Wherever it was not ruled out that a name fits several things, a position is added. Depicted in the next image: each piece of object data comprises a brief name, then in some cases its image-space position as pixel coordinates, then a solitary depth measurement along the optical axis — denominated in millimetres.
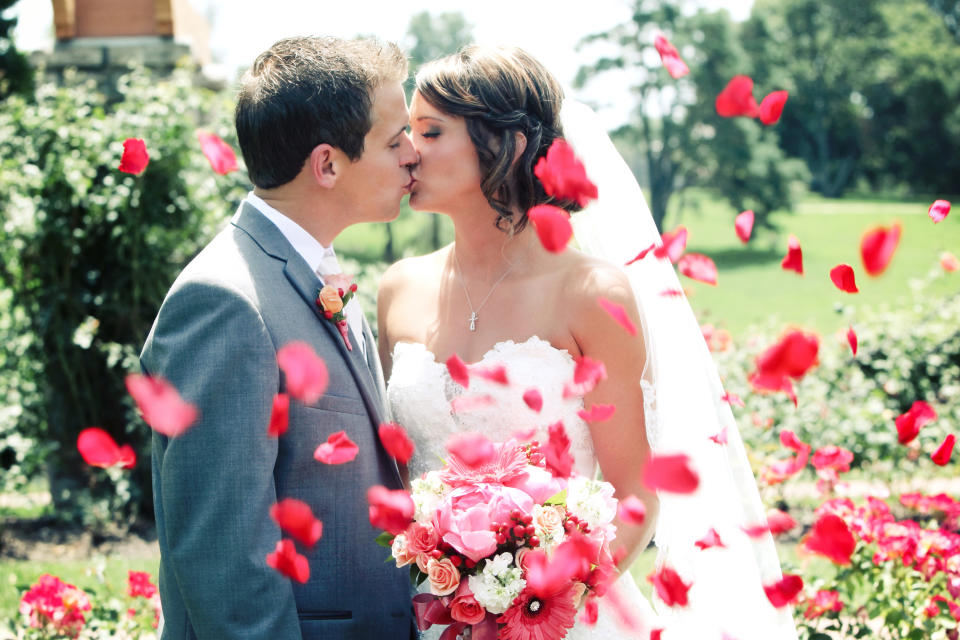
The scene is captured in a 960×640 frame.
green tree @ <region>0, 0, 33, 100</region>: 10469
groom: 1815
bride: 2594
